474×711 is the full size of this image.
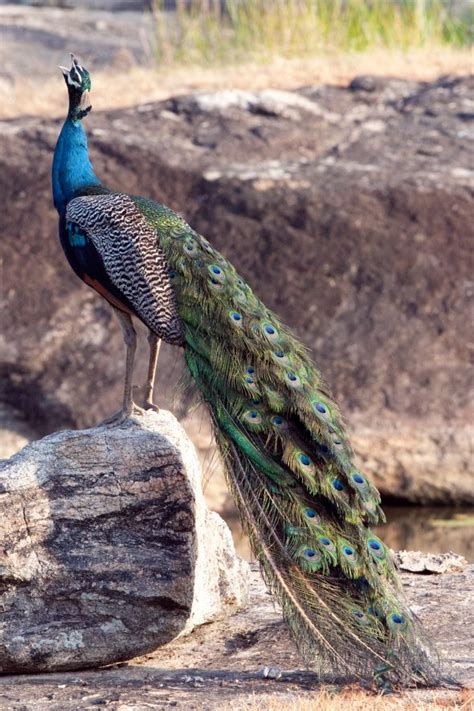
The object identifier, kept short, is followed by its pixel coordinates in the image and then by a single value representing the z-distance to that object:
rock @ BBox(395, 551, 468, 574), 17.55
